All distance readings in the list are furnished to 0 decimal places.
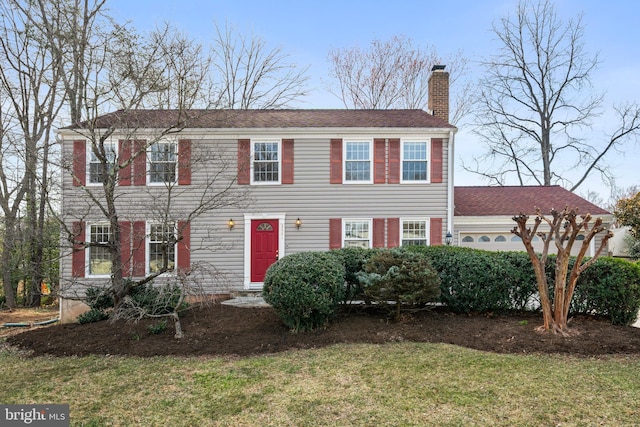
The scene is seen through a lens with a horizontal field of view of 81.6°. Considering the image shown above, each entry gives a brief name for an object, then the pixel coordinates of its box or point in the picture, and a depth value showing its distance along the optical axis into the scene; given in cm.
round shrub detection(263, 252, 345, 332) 596
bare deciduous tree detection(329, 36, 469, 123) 2070
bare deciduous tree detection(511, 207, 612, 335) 578
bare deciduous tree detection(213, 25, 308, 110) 1744
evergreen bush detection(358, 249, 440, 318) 637
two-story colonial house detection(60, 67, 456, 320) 1051
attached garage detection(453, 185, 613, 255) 1183
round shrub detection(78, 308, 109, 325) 759
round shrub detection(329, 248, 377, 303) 725
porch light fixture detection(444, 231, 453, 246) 1050
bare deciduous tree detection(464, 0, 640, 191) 1991
